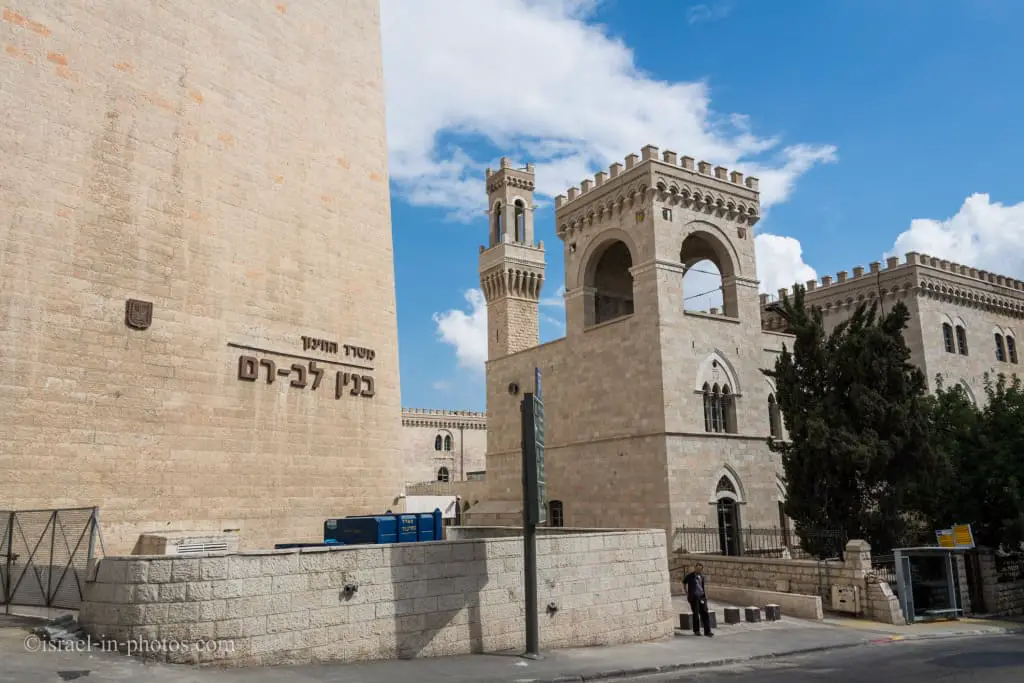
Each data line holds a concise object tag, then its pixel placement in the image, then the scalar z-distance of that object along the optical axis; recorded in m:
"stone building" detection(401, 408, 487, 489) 54.78
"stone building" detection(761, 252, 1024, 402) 32.12
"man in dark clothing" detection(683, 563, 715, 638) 14.23
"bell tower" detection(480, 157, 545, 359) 42.94
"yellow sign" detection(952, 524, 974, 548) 19.35
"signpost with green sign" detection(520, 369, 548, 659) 10.68
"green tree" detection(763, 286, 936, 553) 20.62
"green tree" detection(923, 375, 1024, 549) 21.38
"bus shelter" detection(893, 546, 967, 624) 17.81
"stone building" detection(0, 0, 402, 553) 13.30
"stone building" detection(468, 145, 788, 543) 24.56
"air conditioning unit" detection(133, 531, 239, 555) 13.37
